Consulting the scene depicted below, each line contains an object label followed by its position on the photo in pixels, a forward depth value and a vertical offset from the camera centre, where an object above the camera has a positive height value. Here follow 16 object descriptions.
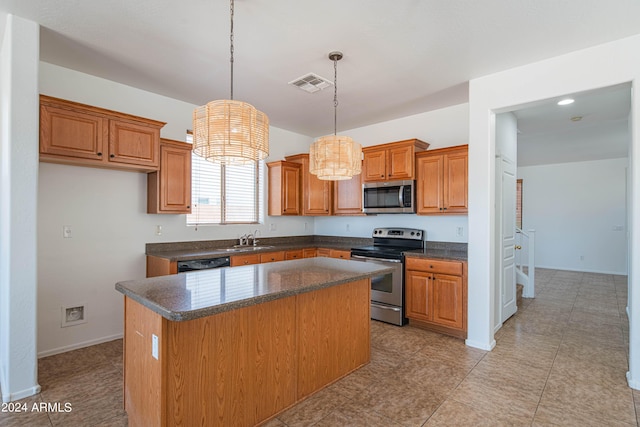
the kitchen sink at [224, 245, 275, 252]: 4.26 -0.45
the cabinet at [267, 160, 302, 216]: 5.02 +0.42
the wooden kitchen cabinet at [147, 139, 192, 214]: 3.60 +0.38
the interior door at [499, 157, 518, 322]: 3.92 -0.29
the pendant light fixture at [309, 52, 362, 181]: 2.65 +0.48
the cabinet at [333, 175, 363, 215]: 4.84 +0.28
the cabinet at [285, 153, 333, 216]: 5.15 +0.32
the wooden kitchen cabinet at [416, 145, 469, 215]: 3.80 +0.42
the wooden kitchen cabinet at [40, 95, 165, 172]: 2.82 +0.74
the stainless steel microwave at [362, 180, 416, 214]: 4.22 +0.25
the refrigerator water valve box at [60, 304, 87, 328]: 3.21 -1.01
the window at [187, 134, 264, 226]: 4.29 +0.31
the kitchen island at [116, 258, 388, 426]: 1.67 -0.78
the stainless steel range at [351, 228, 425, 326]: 3.99 -0.76
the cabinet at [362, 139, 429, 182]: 4.20 +0.75
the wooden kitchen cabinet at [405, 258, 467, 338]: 3.57 -0.91
